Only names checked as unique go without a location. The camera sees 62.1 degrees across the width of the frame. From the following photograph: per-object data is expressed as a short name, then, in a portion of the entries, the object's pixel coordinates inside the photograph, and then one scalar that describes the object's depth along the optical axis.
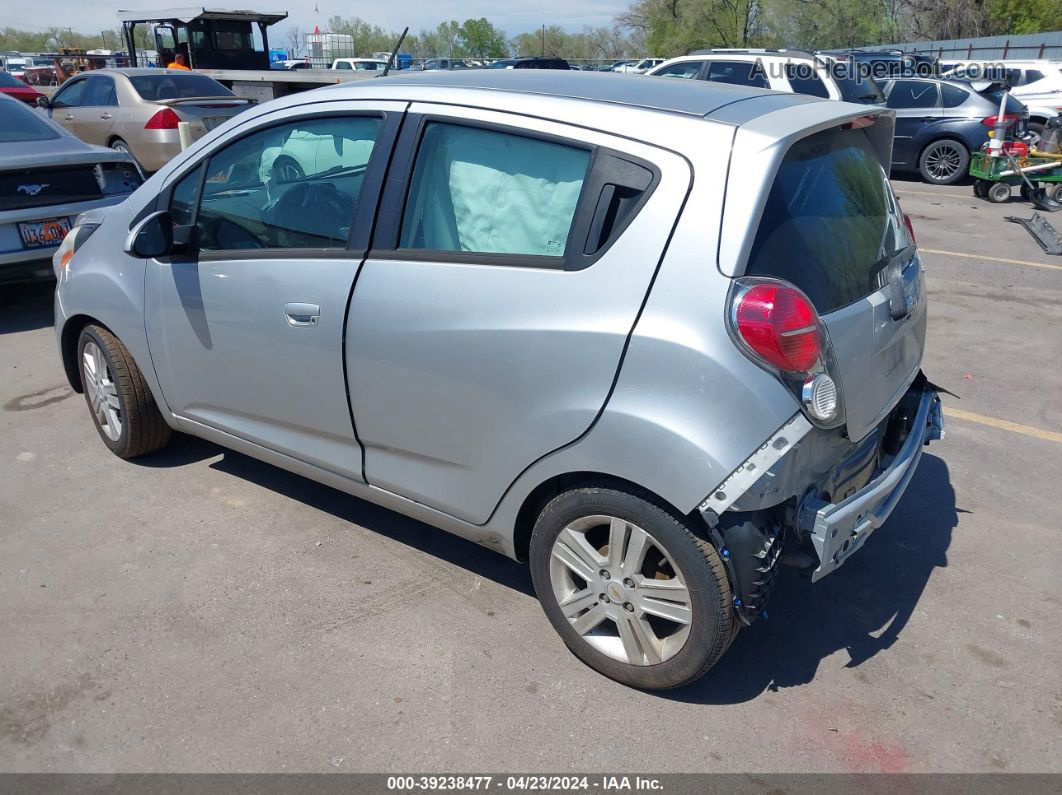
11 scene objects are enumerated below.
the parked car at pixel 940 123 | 13.68
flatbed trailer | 16.61
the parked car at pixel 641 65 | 27.23
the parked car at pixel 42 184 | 6.23
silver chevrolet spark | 2.51
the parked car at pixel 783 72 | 12.97
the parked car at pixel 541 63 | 20.80
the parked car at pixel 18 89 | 15.47
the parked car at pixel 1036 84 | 16.12
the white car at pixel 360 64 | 35.16
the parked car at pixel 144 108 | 11.59
